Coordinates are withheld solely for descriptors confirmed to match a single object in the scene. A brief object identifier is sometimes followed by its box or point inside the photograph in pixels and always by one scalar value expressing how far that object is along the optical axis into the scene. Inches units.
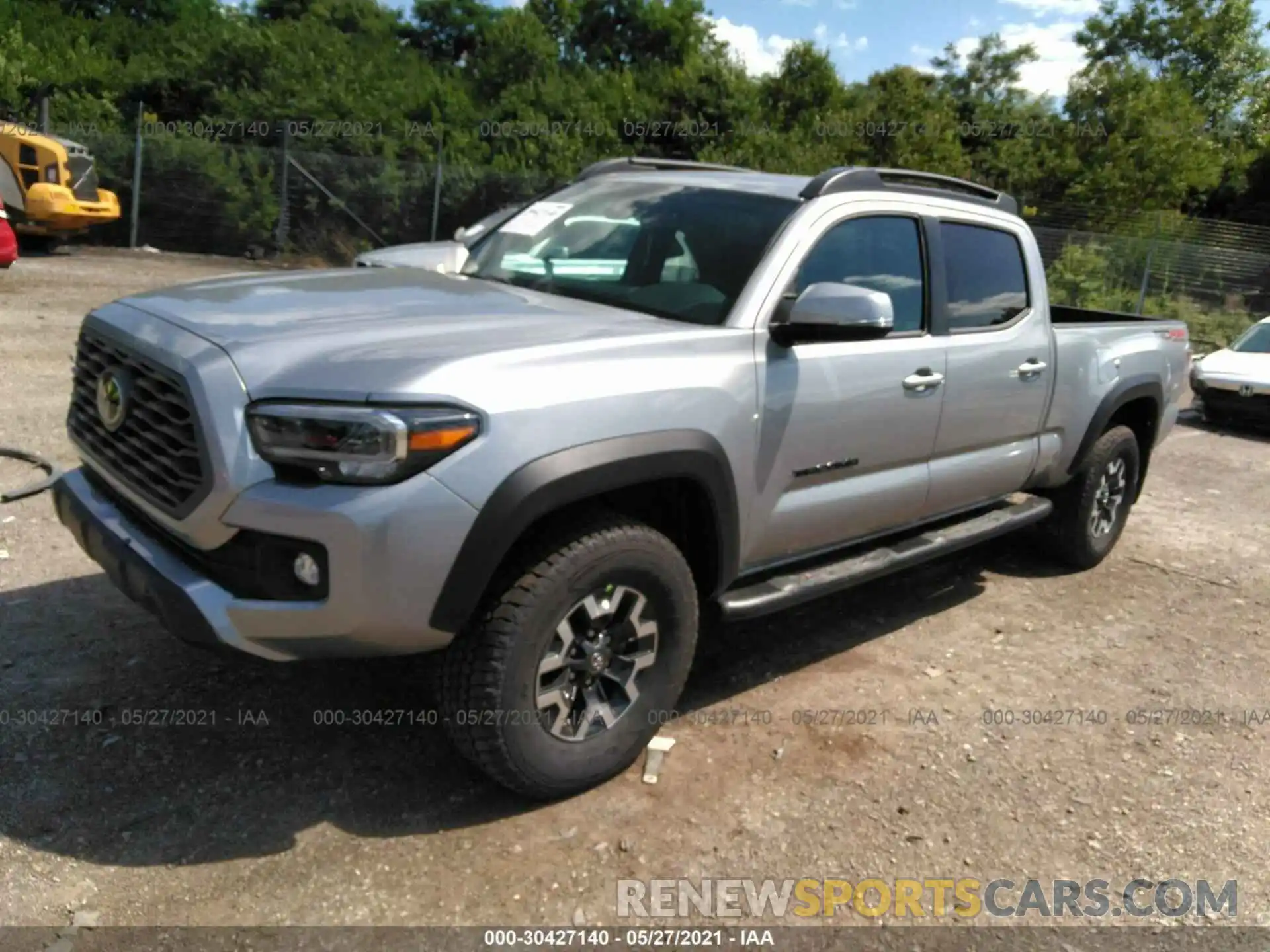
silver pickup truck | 107.7
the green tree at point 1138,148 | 1097.4
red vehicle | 353.7
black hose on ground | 212.7
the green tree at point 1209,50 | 1606.8
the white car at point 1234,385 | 440.8
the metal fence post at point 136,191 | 765.9
